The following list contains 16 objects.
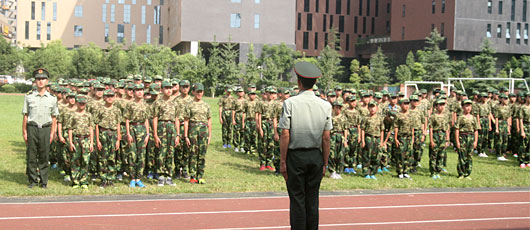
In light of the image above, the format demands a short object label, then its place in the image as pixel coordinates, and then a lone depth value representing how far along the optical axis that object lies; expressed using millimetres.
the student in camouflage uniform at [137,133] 10781
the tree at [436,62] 54812
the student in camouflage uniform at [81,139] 10328
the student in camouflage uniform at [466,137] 12750
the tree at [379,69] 62562
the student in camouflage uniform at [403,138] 12625
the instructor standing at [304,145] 5816
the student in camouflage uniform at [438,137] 12773
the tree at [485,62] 55159
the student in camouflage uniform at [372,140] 12586
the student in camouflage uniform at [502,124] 16328
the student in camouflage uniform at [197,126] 10938
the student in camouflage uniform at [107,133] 10547
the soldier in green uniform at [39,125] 10258
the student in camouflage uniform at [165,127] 10953
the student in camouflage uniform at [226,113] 17172
